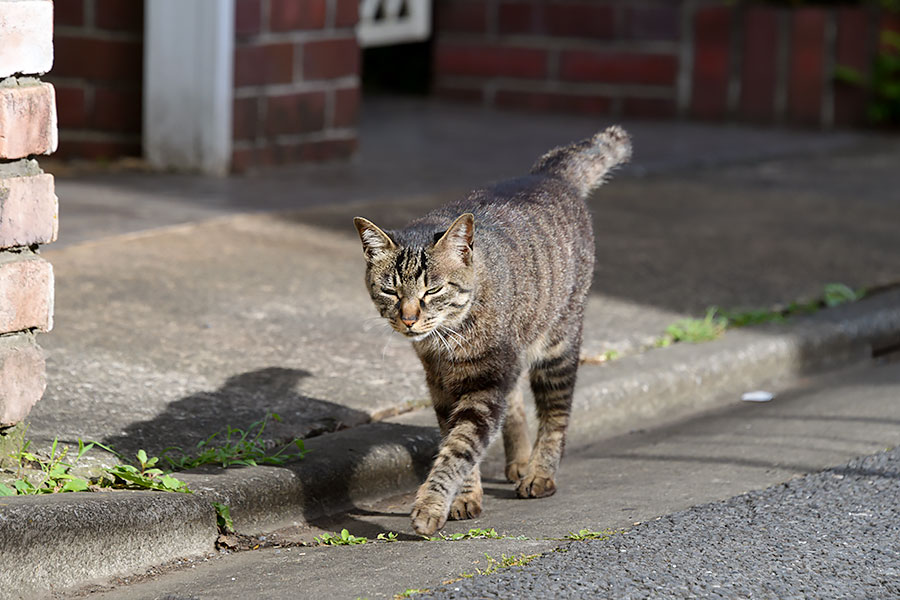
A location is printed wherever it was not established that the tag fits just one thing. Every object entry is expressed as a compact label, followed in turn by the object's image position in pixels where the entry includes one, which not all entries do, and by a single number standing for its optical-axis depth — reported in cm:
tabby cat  775
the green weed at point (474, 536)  731
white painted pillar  1552
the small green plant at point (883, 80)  2055
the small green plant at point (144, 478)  736
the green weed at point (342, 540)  739
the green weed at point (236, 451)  787
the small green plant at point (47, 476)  709
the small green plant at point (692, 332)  1105
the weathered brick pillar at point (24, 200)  728
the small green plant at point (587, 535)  705
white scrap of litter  1068
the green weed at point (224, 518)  745
